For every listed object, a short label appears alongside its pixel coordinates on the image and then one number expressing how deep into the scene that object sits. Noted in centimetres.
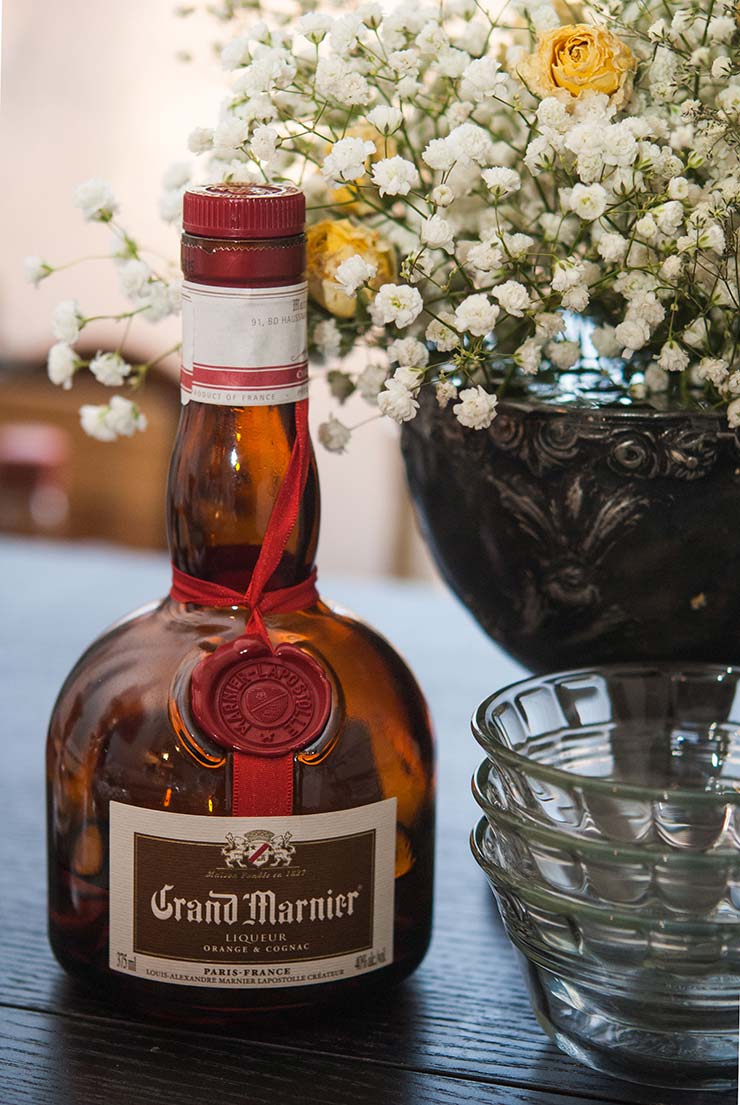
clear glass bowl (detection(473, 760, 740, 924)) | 65
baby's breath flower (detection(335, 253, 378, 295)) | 68
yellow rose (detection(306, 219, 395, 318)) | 71
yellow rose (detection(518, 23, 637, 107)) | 67
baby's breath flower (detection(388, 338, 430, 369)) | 69
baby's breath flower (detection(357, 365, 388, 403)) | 72
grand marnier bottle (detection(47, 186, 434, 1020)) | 68
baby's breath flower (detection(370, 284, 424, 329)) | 68
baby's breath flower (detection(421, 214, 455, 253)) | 68
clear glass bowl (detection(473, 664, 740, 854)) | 73
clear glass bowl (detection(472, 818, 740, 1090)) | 66
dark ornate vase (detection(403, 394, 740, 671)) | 71
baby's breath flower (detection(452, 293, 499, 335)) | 68
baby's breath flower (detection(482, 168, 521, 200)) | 68
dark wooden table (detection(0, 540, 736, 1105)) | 68
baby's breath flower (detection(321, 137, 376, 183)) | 67
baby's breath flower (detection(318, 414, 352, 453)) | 74
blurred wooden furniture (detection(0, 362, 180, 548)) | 286
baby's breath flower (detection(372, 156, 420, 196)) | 68
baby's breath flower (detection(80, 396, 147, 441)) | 75
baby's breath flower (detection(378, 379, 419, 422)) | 68
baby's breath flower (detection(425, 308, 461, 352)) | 69
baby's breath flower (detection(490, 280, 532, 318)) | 68
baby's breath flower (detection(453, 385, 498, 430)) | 69
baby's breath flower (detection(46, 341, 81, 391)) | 74
